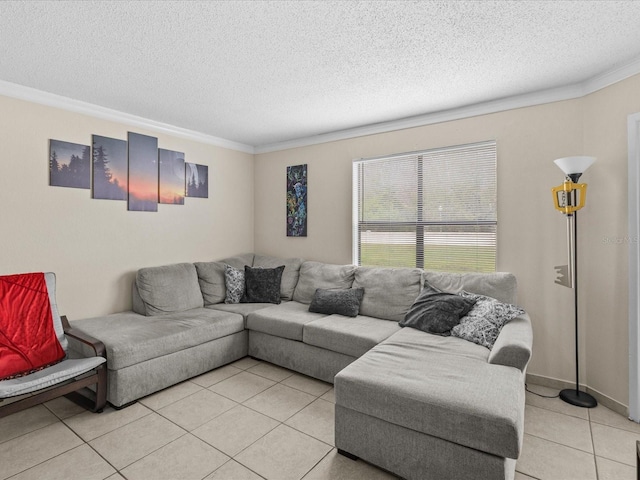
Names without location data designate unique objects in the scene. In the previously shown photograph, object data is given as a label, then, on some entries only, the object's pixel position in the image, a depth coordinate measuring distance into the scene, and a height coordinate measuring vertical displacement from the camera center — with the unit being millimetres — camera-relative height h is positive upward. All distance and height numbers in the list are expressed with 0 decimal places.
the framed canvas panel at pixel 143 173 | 3730 +743
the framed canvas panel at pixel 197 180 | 4328 +763
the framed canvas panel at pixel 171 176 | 4027 +754
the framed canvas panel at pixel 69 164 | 3154 +712
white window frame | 4191 +300
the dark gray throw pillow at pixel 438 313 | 2752 -622
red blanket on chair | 2465 -688
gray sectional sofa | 1694 -819
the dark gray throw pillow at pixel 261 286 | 4078 -573
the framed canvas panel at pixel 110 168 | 3441 +734
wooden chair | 2111 -947
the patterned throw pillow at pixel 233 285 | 4086 -561
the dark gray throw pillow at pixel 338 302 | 3443 -655
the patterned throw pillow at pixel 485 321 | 2543 -640
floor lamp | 2621 +211
